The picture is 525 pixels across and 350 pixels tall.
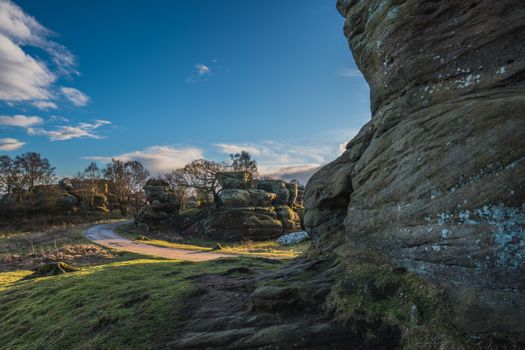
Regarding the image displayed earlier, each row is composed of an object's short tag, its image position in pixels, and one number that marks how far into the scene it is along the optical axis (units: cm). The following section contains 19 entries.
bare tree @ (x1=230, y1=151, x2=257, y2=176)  8600
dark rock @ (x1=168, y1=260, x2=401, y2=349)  721
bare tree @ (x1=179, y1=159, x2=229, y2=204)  7612
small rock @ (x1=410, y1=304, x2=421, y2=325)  657
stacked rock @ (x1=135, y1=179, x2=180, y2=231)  6012
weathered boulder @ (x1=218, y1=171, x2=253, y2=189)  6369
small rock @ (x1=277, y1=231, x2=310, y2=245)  4703
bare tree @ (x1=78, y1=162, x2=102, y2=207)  8200
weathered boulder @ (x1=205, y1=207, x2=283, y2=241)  5419
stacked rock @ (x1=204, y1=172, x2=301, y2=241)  5469
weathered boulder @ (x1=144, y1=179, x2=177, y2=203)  6875
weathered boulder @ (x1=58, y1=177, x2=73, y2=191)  8388
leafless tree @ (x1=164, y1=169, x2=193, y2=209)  8069
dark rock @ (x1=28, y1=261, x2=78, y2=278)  2183
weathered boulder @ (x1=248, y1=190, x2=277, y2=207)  6081
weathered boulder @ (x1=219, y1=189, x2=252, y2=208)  5856
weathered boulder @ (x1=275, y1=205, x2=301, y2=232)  5903
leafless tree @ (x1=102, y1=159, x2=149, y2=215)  8762
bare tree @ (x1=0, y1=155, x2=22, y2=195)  7312
